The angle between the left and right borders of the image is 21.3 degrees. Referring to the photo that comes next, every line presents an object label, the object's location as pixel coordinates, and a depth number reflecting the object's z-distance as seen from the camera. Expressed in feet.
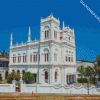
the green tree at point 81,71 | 231.50
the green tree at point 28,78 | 195.28
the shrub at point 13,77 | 194.00
